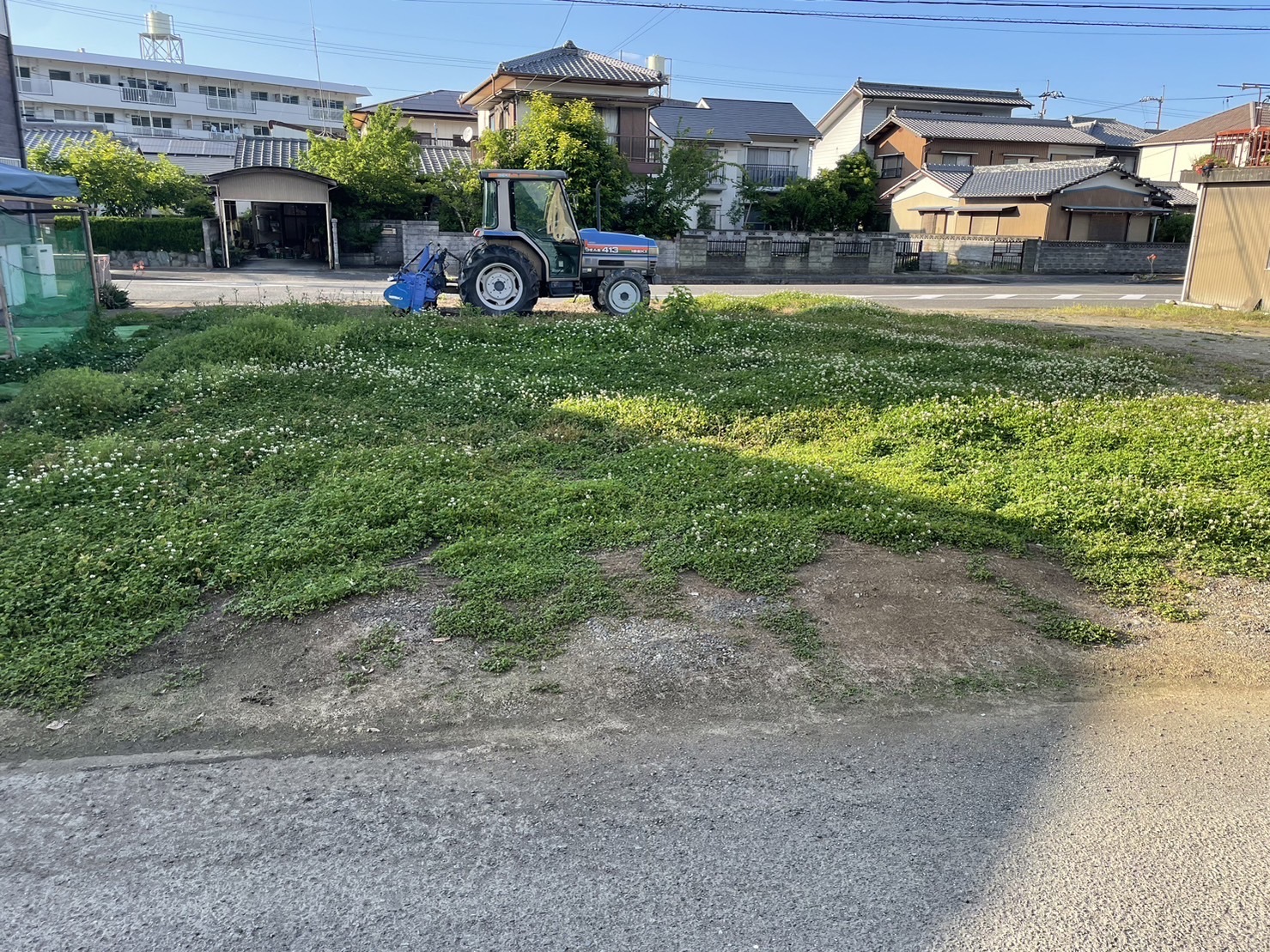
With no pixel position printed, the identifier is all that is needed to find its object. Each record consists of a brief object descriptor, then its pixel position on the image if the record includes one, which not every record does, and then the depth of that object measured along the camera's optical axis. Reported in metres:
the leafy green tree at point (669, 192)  33.25
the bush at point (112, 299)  16.55
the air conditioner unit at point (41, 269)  13.08
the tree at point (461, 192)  29.83
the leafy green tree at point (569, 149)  29.81
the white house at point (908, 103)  52.62
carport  28.67
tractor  14.55
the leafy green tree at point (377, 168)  30.02
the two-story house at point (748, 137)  44.53
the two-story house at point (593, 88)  33.31
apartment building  55.09
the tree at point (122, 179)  29.81
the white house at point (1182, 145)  50.88
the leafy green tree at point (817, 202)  41.09
